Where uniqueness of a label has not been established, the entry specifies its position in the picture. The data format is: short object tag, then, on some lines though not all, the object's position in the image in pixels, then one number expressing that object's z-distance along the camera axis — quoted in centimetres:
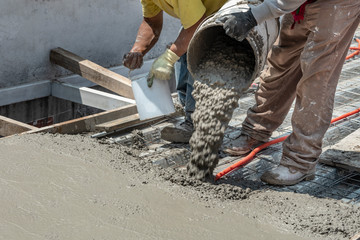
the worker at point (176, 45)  325
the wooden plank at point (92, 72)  407
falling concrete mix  291
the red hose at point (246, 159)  314
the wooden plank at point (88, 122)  354
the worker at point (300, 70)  278
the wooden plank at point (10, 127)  344
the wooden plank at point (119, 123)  368
